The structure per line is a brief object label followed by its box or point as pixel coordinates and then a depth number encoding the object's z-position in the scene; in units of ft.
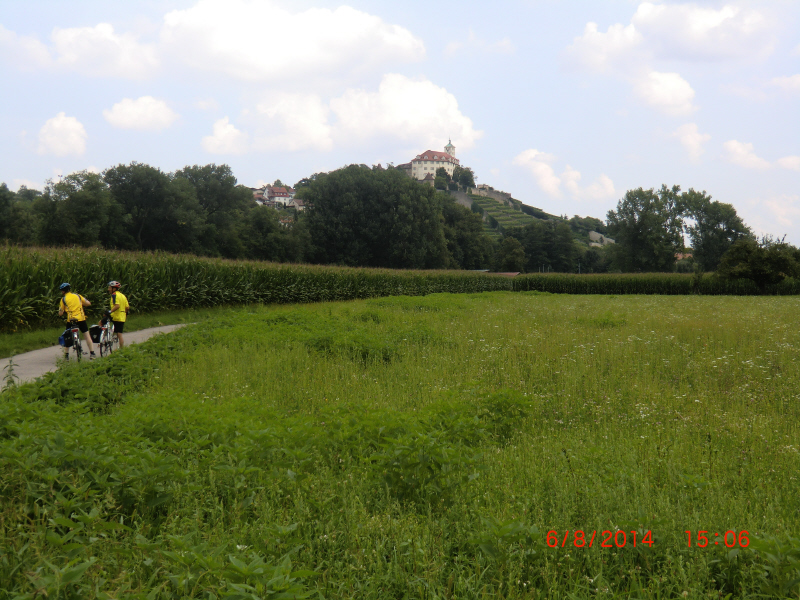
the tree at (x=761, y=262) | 146.41
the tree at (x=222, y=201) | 214.28
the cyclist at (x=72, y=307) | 38.91
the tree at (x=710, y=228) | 283.59
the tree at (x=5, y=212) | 162.91
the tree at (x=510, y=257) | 321.40
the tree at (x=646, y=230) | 270.05
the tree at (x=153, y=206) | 187.52
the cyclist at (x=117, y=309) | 42.09
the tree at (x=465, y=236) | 291.17
